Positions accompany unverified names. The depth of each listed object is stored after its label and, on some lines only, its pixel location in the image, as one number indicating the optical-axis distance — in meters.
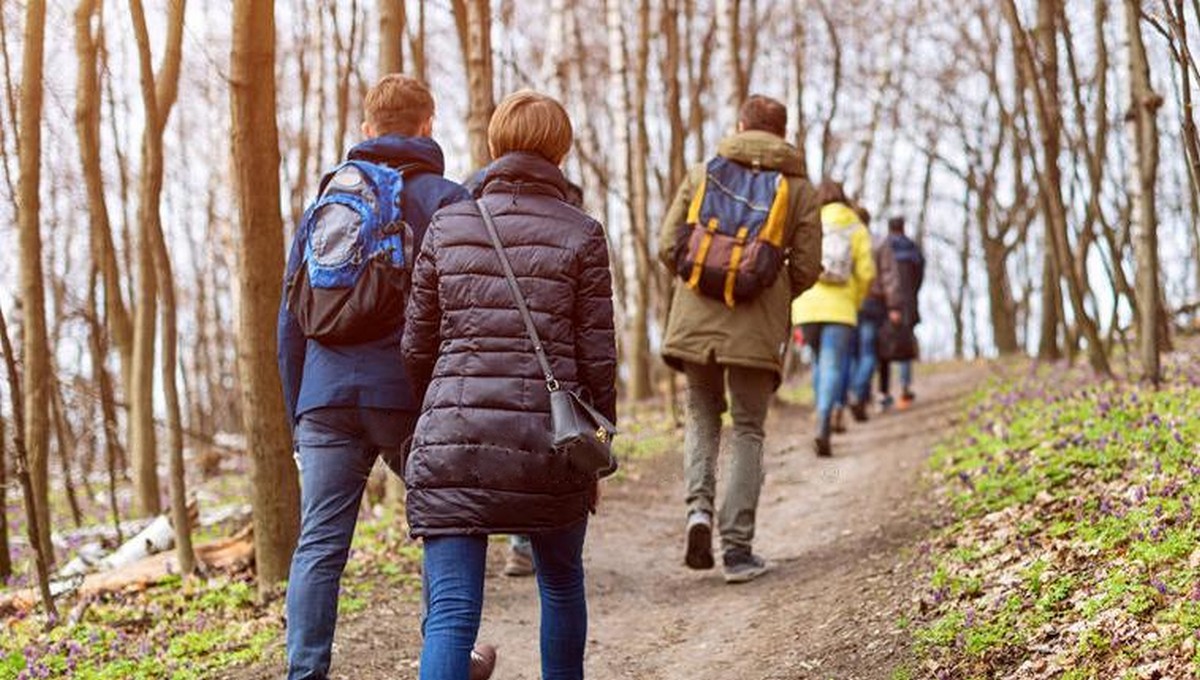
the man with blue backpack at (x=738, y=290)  6.53
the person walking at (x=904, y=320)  13.67
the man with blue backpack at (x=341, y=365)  4.32
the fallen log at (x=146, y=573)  7.46
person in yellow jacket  10.51
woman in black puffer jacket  3.80
